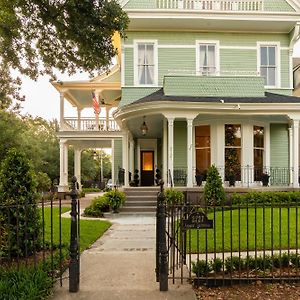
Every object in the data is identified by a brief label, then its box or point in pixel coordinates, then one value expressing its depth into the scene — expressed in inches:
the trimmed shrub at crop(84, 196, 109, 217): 574.3
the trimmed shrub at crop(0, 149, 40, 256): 266.1
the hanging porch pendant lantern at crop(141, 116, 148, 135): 675.4
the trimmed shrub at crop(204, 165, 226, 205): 537.6
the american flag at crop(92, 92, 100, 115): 856.9
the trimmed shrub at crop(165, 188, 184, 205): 551.9
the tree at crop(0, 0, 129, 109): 458.0
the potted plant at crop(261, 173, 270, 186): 653.3
